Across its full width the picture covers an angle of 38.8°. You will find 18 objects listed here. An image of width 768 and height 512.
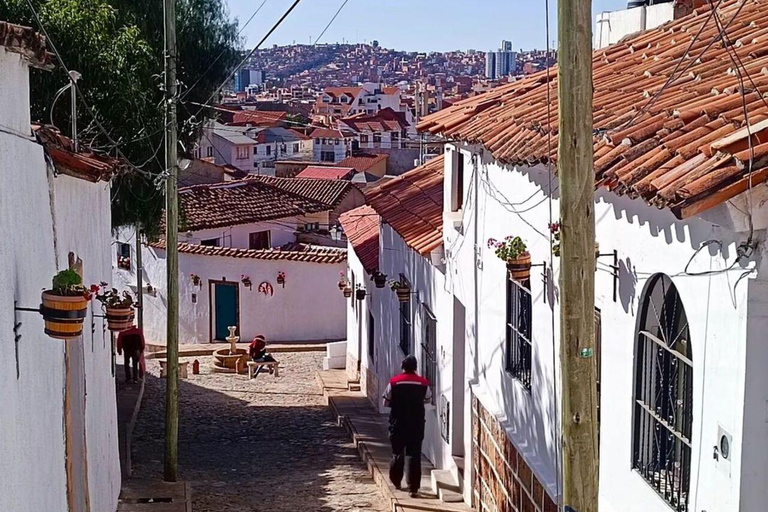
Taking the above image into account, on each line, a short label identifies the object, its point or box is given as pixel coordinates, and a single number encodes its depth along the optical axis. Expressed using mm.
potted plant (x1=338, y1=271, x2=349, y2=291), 24484
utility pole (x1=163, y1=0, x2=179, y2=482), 13797
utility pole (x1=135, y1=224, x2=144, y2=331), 21631
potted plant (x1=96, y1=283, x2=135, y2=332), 9945
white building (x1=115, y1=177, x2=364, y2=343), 29172
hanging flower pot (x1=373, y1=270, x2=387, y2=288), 18062
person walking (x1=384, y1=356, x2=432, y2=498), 12156
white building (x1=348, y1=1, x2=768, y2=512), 5109
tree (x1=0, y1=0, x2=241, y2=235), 15844
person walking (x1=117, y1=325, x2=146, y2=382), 19877
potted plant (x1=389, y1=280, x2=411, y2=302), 15844
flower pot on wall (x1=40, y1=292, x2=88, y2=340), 6289
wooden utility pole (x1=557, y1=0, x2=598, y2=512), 4777
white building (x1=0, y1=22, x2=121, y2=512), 5855
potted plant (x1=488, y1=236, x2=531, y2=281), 8883
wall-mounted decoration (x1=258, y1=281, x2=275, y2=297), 29109
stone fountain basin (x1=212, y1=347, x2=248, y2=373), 24859
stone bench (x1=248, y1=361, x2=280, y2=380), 23828
